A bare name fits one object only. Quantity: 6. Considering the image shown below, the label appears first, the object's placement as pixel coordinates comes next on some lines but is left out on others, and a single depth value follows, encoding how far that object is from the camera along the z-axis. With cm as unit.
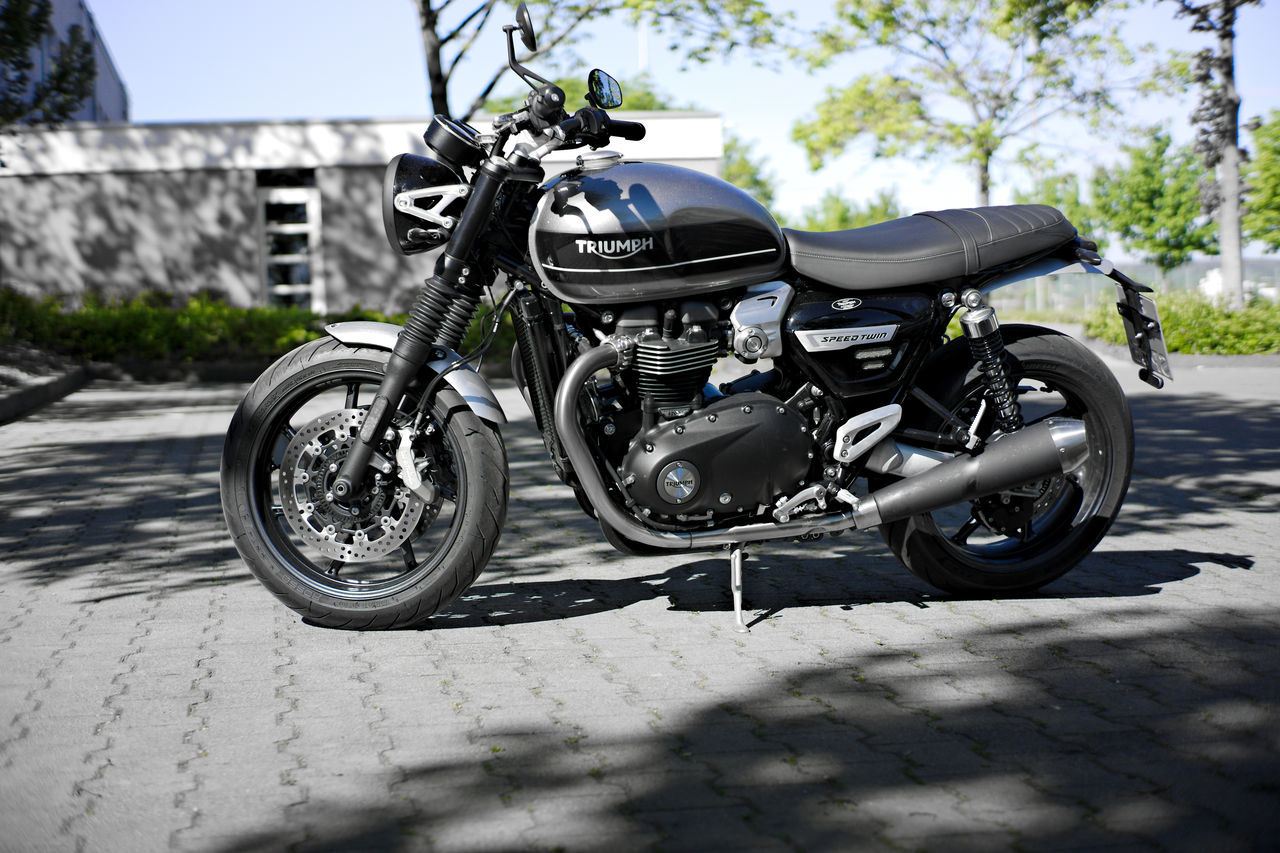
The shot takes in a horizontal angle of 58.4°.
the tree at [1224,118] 1911
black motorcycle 381
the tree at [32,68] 1373
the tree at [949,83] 2459
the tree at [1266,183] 2922
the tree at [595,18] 1523
